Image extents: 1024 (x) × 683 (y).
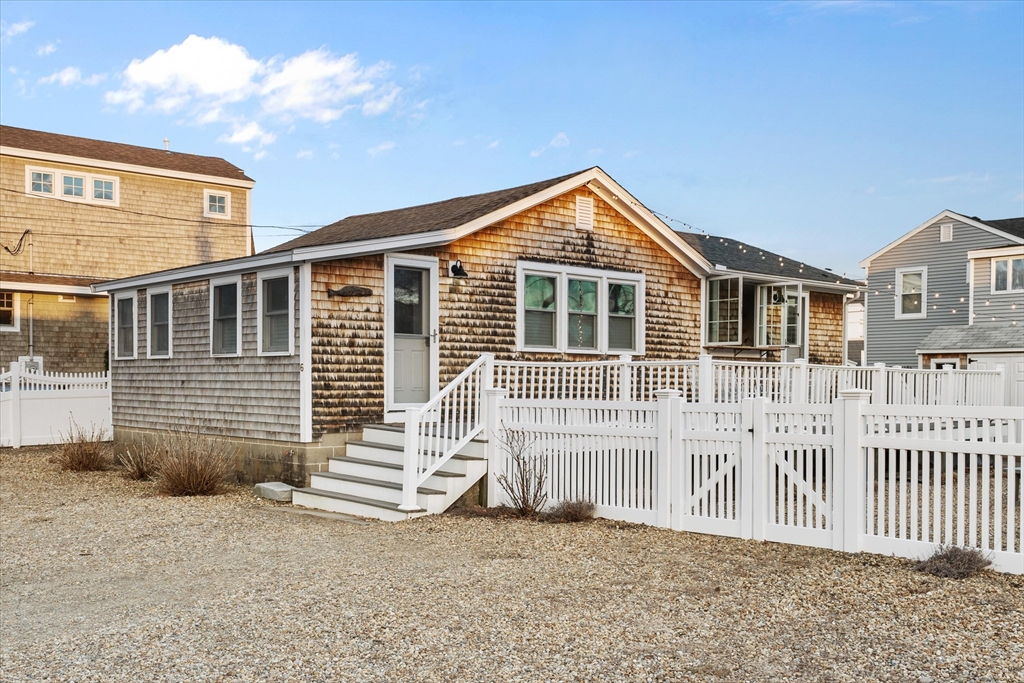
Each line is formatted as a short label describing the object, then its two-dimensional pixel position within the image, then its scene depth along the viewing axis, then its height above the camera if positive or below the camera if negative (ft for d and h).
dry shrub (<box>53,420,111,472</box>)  47.91 -6.78
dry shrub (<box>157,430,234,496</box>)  38.63 -6.09
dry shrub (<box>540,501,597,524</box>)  30.25 -6.03
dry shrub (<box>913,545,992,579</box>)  21.39 -5.44
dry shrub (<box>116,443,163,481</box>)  43.75 -6.65
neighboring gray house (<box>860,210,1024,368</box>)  91.76 +4.49
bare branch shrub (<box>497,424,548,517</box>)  31.91 -5.21
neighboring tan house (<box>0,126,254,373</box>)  75.31 +8.09
